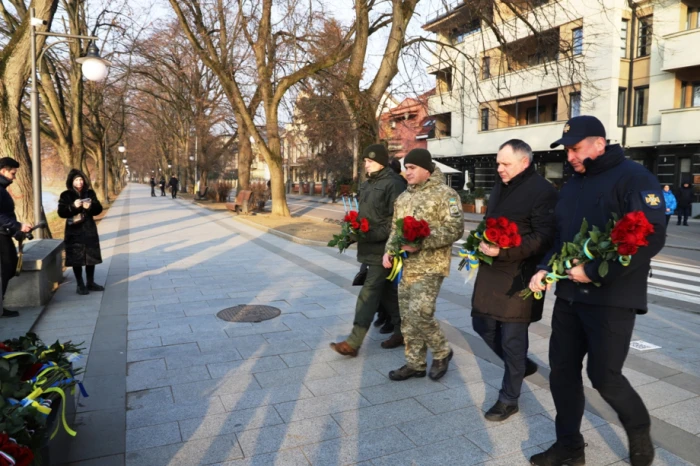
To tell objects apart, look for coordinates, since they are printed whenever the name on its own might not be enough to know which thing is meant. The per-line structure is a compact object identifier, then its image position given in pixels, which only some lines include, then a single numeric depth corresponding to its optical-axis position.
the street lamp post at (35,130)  9.04
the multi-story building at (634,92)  23.11
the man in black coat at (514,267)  3.40
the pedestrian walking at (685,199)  20.31
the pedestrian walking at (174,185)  39.72
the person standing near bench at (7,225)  5.84
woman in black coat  7.25
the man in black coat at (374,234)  4.81
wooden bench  22.11
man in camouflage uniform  4.02
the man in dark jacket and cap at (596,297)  2.70
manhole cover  6.31
